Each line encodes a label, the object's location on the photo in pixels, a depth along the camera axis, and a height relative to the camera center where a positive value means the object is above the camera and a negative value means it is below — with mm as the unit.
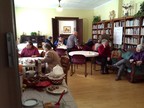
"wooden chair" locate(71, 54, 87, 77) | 4393 -626
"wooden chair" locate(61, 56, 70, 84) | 2780 -488
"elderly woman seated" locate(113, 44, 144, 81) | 3955 -619
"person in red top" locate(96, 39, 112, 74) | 4777 -565
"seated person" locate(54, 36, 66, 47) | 6840 -176
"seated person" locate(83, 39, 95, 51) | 6091 -334
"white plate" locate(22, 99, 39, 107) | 1250 -557
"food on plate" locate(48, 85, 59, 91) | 1553 -528
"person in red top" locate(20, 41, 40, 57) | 4262 -358
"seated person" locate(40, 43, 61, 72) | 3125 -423
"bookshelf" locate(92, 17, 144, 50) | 4455 +293
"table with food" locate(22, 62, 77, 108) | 1278 -545
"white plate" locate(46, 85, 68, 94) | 1491 -538
